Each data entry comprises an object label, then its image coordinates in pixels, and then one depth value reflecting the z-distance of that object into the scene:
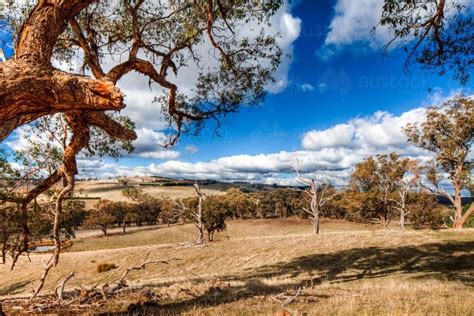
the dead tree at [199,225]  38.08
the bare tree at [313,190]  39.78
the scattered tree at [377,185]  56.47
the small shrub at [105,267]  30.49
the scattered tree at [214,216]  54.28
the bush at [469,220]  53.12
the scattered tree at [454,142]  36.78
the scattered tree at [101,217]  79.31
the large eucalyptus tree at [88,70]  5.12
